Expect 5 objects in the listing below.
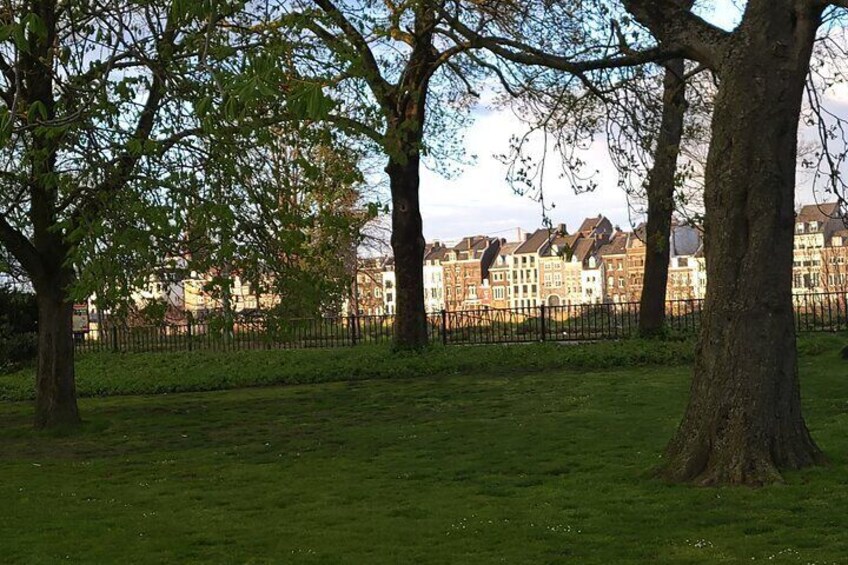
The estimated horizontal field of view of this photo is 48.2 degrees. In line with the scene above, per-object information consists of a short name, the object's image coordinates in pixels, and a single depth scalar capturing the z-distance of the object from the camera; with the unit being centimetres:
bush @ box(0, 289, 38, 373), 2430
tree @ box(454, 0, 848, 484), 788
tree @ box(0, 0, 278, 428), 952
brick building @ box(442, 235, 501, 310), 13212
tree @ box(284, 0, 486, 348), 1171
